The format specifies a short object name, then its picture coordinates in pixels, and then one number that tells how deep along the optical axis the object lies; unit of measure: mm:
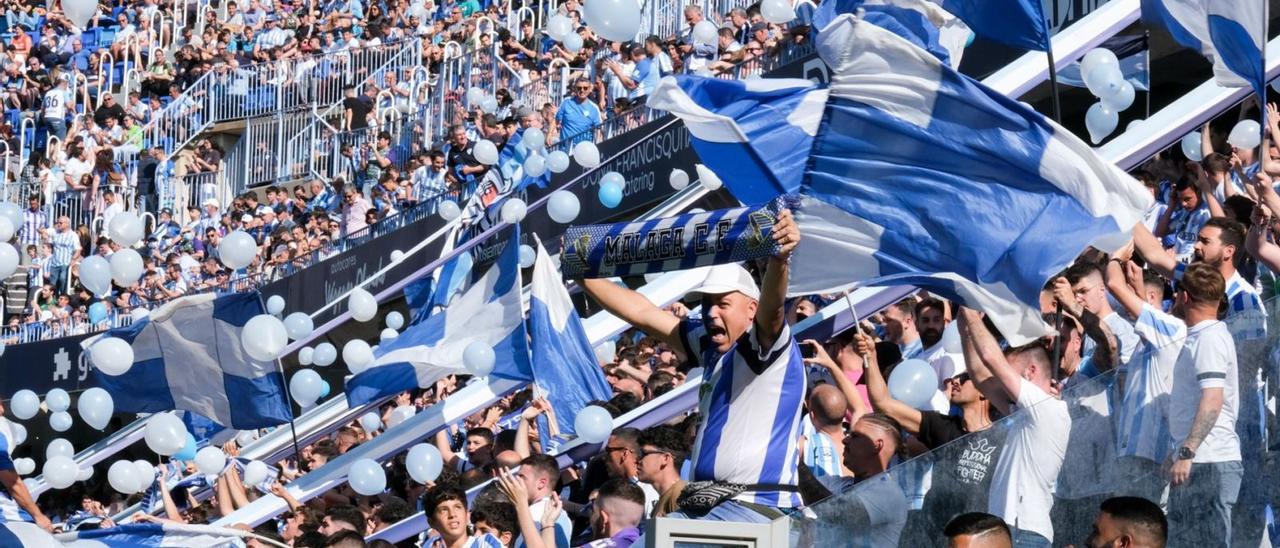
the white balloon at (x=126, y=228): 15500
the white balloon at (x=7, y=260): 13695
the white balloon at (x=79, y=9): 18525
